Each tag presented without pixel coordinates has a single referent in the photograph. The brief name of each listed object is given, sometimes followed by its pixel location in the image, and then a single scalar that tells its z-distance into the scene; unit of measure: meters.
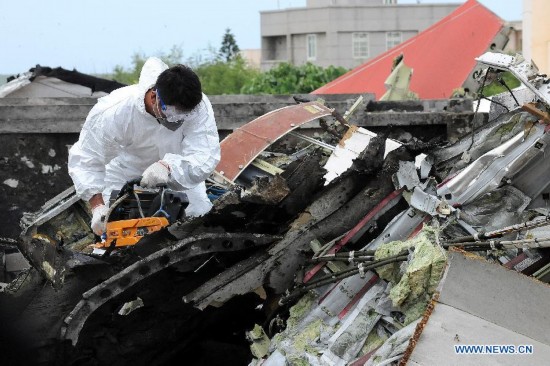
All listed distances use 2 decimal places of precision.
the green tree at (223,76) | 31.52
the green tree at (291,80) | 24.42
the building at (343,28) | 50.75
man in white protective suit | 5.46
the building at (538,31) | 16.23
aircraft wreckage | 4.43
